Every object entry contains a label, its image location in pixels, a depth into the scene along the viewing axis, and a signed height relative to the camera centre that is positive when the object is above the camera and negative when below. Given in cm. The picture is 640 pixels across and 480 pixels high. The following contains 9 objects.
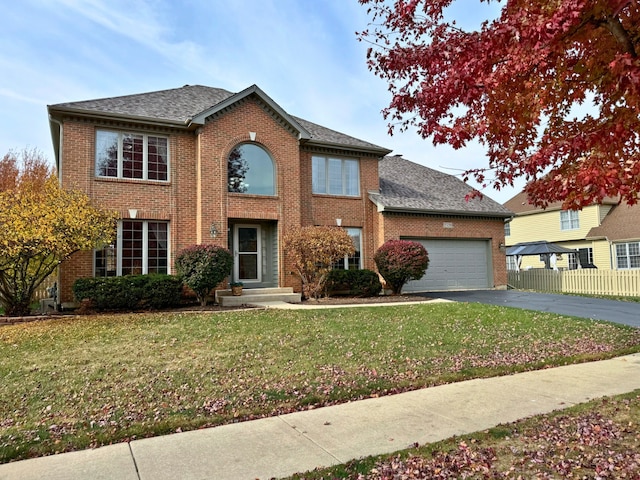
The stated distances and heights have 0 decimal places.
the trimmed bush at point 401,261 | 1531 +7
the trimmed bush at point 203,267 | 1234 +2
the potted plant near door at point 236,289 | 1379 -67
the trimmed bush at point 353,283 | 1536 -64
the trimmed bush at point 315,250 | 1357 +47
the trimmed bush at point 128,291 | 1150 -57
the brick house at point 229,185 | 1319 +275
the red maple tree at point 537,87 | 370 +183
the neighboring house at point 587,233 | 2575 +179
